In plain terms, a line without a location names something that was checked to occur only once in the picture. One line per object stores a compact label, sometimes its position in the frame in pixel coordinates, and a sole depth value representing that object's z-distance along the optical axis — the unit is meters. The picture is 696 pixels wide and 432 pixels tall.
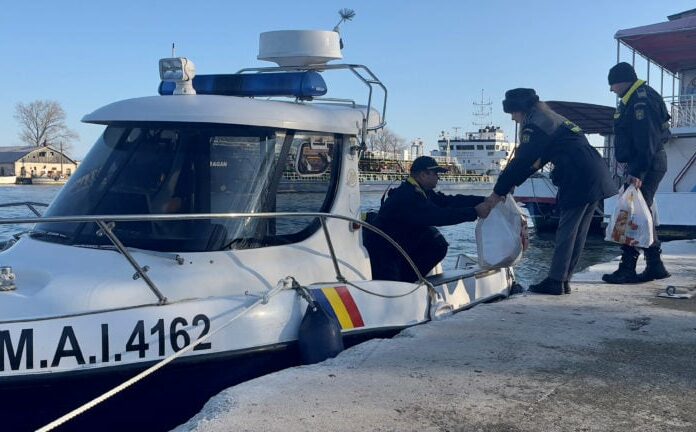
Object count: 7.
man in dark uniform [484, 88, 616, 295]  5.64
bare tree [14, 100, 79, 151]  91.50
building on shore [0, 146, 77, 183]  79.94
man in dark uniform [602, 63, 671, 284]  6.16
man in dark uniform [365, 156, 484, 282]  5.42
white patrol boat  3.45
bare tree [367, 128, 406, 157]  78.20
